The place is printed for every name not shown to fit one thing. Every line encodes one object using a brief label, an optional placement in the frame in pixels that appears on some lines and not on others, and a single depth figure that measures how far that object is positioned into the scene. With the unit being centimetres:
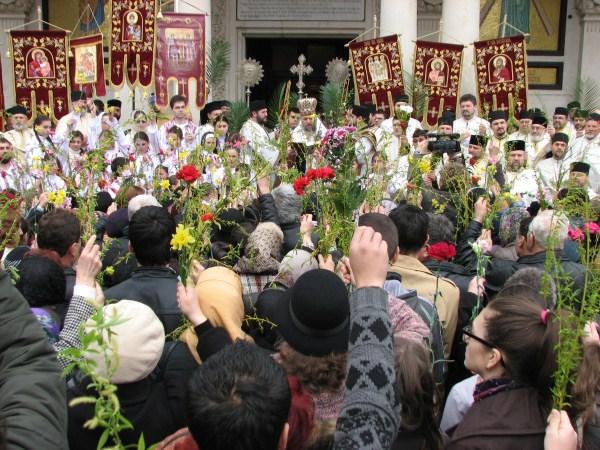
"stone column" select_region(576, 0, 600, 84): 1770
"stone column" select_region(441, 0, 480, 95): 1459
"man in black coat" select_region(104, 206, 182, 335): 327
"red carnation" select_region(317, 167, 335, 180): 338
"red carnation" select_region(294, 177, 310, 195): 368
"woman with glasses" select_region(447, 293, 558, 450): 205
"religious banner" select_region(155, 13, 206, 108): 1304
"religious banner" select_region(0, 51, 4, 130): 1362
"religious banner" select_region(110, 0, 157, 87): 1285
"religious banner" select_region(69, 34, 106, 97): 1290
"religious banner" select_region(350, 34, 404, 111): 1307
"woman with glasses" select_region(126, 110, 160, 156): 1130
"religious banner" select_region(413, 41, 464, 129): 1329
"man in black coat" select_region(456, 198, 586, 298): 364
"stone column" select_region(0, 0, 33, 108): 1803
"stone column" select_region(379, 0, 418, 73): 1488
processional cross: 1579
